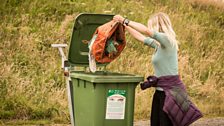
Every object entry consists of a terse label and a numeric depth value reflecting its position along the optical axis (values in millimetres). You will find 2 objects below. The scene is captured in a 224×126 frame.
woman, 9790
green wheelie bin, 9531
